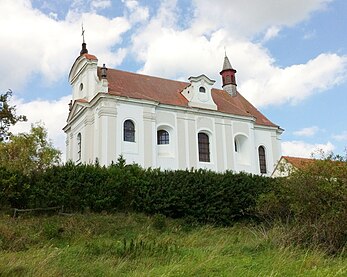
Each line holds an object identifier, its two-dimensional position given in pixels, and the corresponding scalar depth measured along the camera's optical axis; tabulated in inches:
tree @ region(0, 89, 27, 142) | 838.5
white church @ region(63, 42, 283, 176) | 1067.3
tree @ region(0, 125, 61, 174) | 1065.6
